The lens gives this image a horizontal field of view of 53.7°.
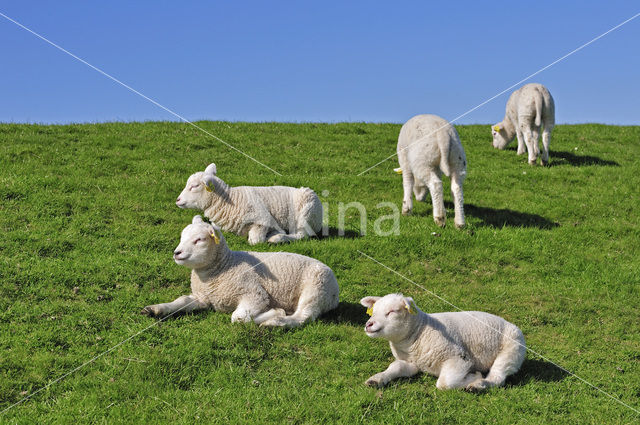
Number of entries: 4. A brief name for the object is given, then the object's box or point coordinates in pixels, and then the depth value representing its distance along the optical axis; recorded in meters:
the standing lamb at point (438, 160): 13.35
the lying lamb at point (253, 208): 11.80
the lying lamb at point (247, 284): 8.20
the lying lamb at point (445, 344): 7.03
